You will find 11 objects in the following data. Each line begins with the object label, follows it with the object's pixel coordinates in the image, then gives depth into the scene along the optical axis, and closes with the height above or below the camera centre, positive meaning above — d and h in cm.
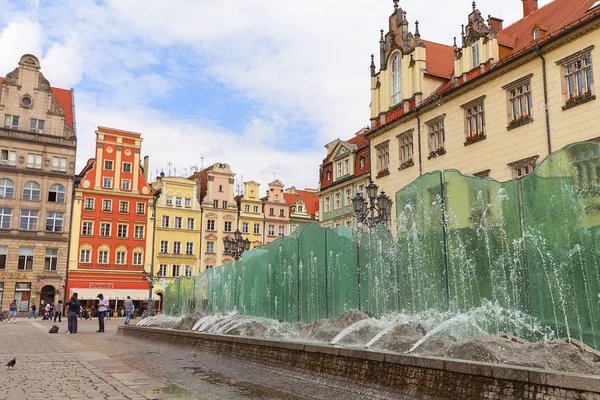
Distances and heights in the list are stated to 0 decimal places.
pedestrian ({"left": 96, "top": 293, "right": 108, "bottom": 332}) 2484 -69
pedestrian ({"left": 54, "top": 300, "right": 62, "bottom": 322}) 3749 -84
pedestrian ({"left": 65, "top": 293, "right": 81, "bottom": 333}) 2231 -68
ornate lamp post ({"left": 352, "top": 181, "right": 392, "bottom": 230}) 1898 +301
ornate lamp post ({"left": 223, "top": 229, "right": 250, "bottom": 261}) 2716 +249
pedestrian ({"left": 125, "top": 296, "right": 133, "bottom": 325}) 3012 -67
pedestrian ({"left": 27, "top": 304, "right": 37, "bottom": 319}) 4776 -141
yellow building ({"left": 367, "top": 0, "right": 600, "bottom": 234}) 2231 +949
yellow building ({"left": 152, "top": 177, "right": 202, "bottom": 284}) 5931 +716
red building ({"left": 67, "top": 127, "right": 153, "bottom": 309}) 5500 +717
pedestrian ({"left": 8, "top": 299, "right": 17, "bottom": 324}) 3919 -102
